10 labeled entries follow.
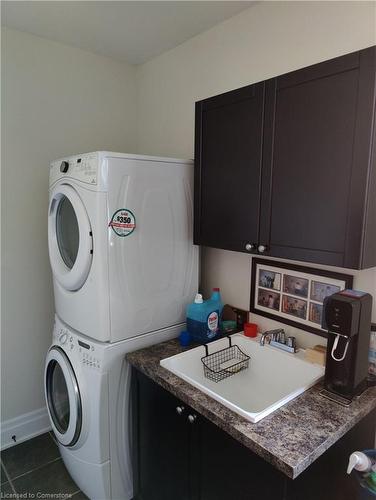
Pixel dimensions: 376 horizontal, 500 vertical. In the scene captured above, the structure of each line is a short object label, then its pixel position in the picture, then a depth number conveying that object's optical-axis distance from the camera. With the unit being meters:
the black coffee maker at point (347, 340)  1.17
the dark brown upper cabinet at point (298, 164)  1.10
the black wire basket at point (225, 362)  1.58
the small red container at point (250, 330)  1.79
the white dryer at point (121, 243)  1.54
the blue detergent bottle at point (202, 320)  1.77
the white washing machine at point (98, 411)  1.62
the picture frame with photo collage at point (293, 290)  1.52
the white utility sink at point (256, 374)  1.50
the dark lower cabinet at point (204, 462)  1.08
